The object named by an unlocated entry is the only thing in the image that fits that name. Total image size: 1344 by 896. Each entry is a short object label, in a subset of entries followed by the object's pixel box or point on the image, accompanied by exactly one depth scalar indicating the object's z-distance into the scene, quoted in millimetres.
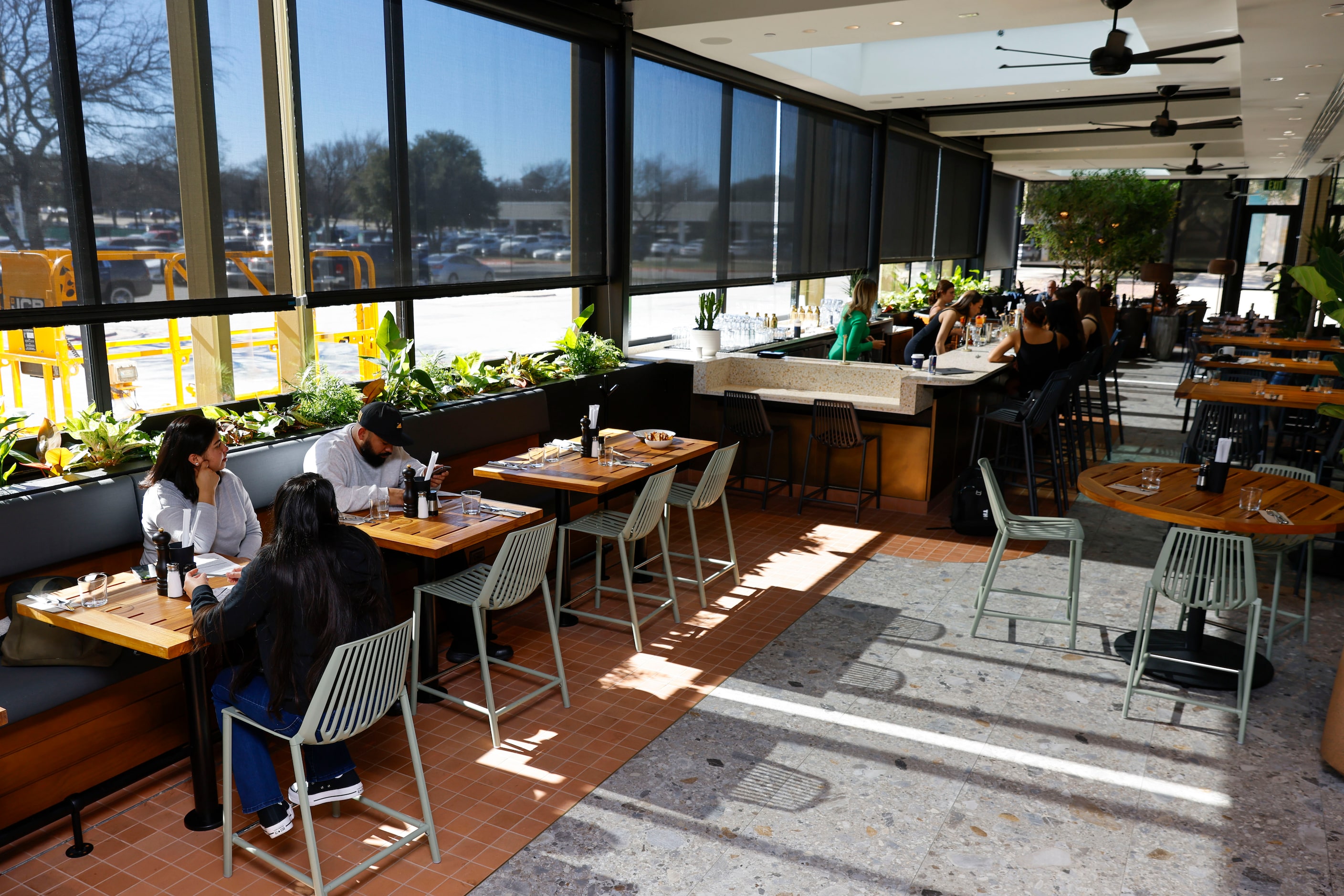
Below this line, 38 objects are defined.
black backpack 6562
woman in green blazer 8352
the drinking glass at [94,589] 3186
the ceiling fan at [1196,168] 14109
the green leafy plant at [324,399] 4934
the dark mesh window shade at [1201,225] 19766
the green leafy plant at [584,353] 6887
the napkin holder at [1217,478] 4453
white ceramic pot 7910
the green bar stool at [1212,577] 3842
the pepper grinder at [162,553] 3293
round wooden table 4027
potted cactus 7914
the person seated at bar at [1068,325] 8016
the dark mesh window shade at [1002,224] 17967
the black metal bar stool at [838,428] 6895
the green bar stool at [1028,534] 4746
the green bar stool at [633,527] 4750
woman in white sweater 3629
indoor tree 17406
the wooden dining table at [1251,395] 7023
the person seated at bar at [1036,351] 7656
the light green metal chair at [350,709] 2824
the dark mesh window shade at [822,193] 9906
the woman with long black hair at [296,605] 2871
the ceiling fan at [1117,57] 5988
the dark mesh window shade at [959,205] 14375
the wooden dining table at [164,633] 2941
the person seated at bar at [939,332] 9102
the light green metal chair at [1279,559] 4605
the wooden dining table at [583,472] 4812
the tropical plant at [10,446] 3682
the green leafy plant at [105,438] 3895
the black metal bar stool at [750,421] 7164
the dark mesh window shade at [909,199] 12234
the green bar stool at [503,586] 3818
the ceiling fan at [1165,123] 8523
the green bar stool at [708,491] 5293
